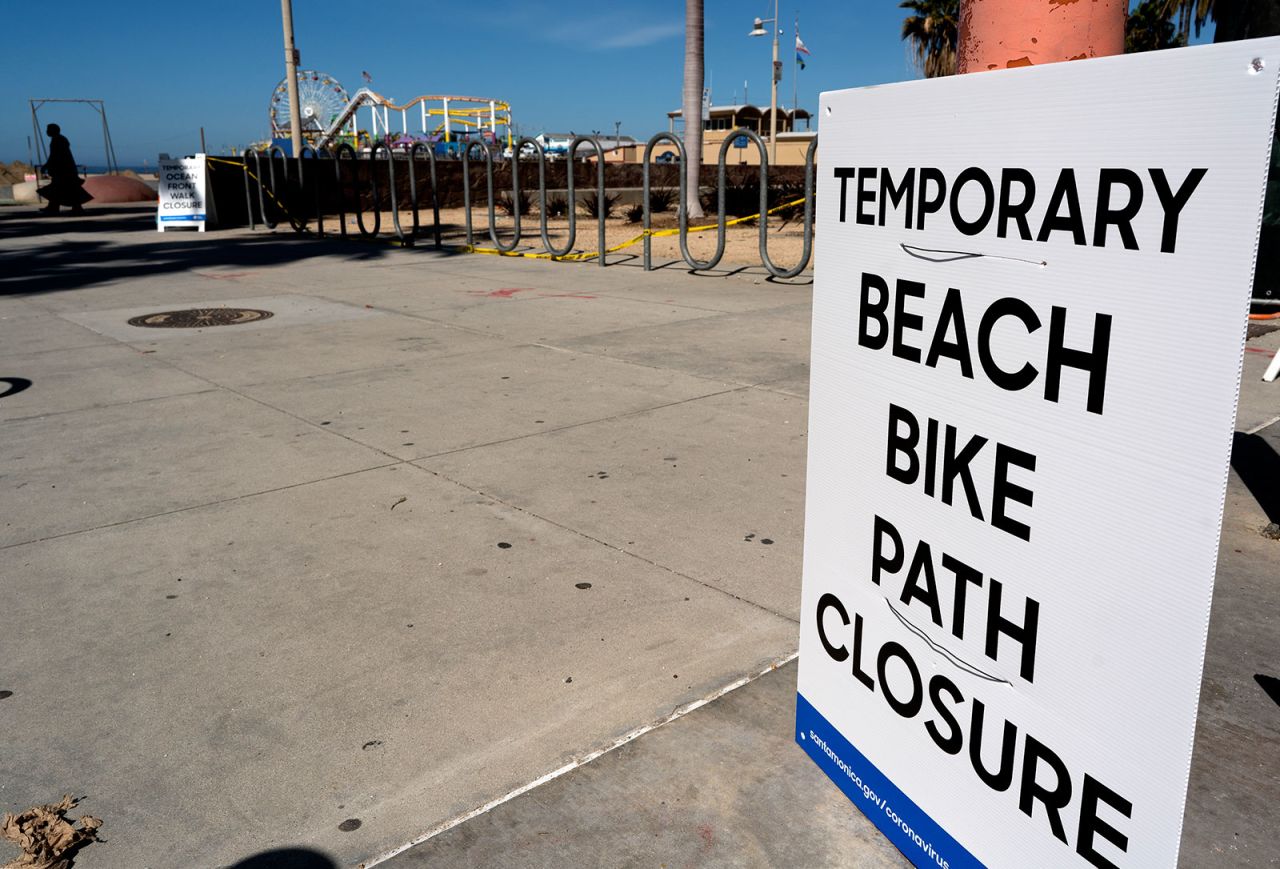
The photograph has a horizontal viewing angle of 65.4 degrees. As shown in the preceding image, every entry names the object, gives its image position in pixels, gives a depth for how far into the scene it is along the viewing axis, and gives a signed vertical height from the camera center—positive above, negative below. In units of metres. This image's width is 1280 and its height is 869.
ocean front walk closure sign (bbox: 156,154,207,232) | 16.78 +0.06
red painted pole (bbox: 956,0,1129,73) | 1.82 +0.29
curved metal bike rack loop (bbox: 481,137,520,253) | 12.15 -0.31
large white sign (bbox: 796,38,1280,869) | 1.30 -0.38
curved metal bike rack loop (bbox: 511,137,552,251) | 11.77 +0.44
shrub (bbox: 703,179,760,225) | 19.86 -0.16
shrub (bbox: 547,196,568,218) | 20.27 -0.24
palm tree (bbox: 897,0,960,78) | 45.06 +7.42
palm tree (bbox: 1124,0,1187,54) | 41.84 +6.83
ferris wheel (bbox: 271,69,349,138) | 44.41 +4.01
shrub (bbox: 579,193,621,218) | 19.83 -0.18
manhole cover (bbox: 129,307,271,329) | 8.04 -0.97
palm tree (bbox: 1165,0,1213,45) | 33.88 +6.12
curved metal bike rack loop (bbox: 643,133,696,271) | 10.77 -0.16
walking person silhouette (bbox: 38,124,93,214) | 20.44 +0.46
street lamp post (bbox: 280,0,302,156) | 21.75 +2.79
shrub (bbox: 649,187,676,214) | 20.84 -0.13
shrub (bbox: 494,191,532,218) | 20.58 -0.20
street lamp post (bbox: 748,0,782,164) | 45.97 +5.52
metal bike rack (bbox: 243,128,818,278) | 10.06 -0.01
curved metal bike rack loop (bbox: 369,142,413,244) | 14.37 +0.00
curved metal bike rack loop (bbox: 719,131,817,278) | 9.39 -0.28
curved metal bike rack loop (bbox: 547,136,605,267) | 11.00 +0.03
